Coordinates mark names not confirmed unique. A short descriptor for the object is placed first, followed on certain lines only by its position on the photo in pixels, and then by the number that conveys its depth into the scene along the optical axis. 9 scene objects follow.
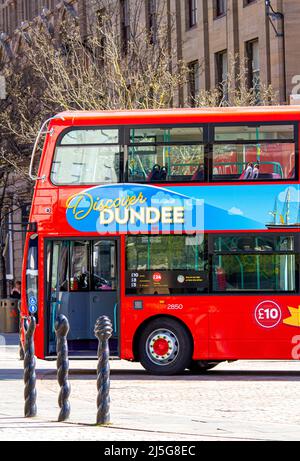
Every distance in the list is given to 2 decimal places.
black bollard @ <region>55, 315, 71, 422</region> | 14.33
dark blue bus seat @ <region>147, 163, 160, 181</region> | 22.61
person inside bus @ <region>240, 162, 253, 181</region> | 22.31
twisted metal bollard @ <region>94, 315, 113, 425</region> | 13.97
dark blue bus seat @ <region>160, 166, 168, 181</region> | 22.58
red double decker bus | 22.30
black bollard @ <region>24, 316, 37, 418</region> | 14.80
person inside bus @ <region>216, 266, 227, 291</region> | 22.56
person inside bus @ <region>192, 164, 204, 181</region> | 22.44
